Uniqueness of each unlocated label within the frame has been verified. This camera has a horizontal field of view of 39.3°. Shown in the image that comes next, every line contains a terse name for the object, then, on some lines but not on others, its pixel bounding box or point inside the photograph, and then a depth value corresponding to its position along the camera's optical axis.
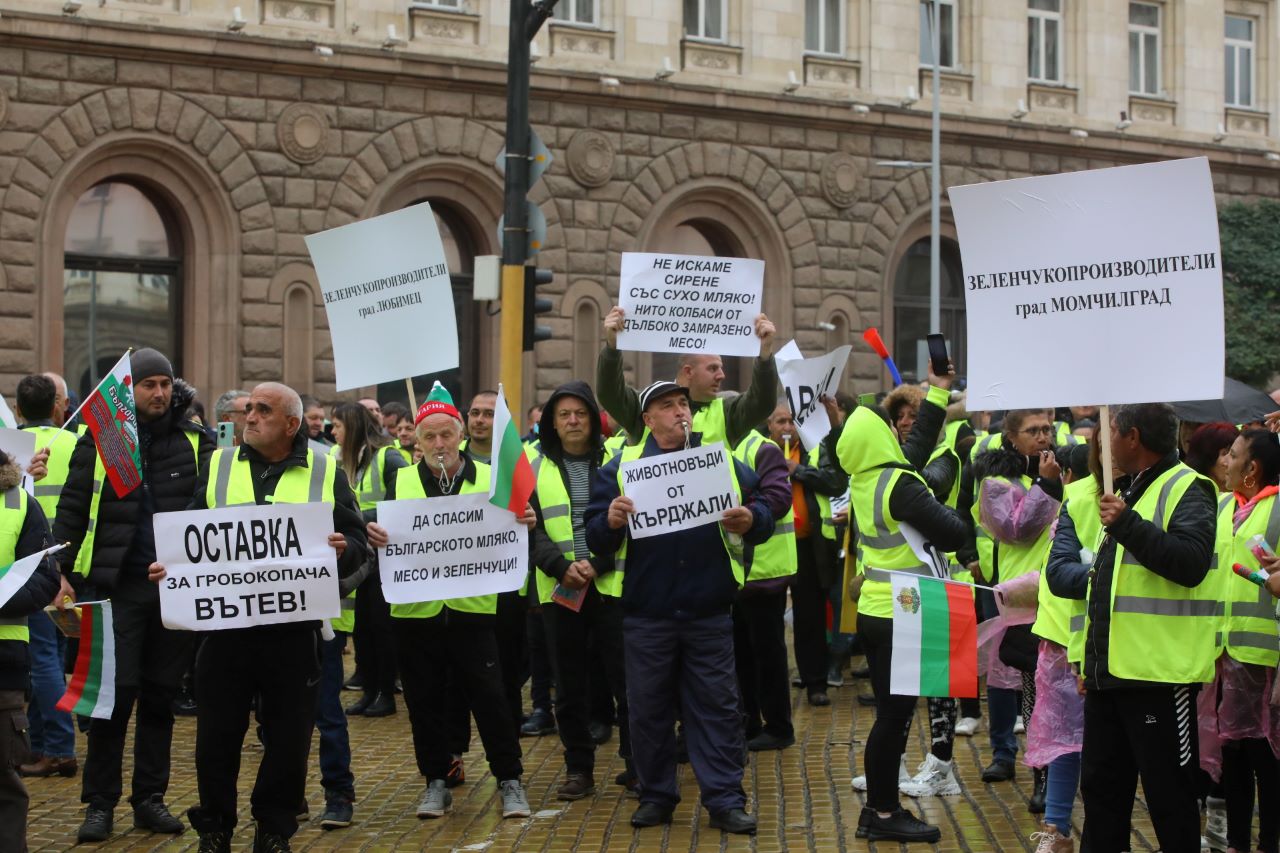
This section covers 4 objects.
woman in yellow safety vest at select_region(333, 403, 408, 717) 10.89
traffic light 14.02
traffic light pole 13.55
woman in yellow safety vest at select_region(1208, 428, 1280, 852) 7.36
